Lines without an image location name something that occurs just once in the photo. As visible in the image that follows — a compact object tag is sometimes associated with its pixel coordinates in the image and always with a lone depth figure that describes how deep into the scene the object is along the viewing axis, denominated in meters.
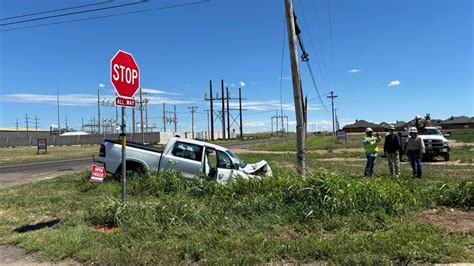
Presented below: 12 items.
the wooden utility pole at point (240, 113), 103.30
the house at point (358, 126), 166.82
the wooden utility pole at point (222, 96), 97.40
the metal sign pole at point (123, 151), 7.98
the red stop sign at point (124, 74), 7.67
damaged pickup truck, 12.30
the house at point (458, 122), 151.36
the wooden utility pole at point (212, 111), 96.01
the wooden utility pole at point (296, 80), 10.84
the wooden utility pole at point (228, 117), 100.56
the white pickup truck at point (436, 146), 23.56
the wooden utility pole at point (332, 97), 87.85
